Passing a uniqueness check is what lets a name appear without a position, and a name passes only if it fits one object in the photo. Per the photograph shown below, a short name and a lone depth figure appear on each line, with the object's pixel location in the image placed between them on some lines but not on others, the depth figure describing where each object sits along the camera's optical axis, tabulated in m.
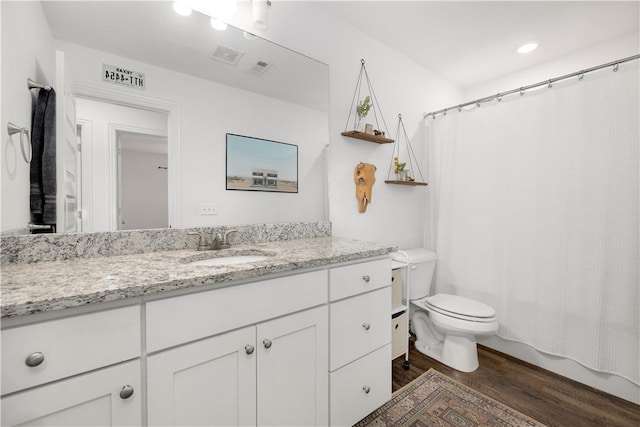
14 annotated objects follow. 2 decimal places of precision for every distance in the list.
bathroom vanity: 0.63
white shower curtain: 1.58
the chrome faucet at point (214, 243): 1.30
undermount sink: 1.26
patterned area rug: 1.39
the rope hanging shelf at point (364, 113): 1.92
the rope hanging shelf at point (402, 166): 2.23
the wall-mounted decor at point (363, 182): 1.99
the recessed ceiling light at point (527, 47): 2.10
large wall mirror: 1.00
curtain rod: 1.54
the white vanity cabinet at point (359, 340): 1.22
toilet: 1.78
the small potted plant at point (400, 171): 2.22
